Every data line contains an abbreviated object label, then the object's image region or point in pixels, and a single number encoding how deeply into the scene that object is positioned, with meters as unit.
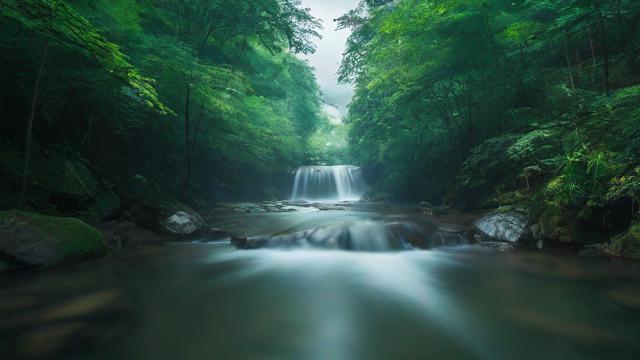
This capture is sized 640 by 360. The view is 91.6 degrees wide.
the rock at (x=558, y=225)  5.49
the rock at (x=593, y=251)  4.95
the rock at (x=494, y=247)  5.89
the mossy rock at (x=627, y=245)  4.53
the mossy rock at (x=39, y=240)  4.16
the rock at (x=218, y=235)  7.52
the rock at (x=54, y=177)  5.69
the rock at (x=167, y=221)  7.25
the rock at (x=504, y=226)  6.18
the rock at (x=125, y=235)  6.27
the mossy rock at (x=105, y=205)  7.12
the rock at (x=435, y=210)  10.00
